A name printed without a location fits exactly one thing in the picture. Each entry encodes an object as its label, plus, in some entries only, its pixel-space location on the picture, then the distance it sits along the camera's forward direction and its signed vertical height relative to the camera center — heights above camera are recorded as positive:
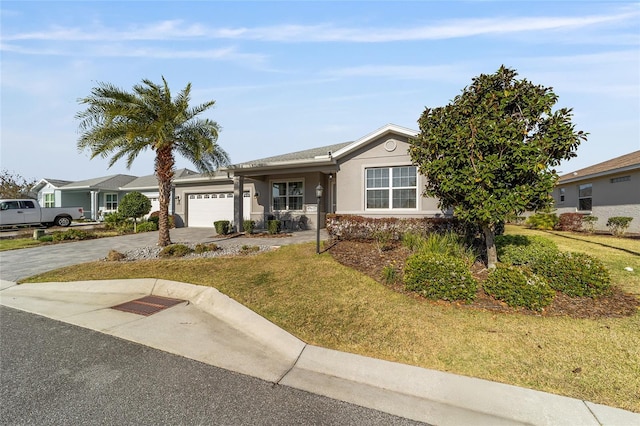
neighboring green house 26.73 +1.46
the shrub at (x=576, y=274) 5.10 -1.17
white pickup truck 18.66 -0.39
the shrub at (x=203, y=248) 9.73 -1.33
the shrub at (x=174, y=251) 9.45 -1.39
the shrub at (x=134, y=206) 17.08 +0.15
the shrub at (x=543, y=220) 16.39 -0.60
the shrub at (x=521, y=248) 6.39 -0.91
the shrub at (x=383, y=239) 8.65 -0.92
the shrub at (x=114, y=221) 18.44 -0.80
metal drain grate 5.60 -1.97
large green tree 5.45 +1.22
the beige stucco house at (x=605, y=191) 13.46 +1.09
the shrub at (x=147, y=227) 18.00 -1.14
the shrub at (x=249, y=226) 14.26 -0.84
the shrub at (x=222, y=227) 14.01 -0.88
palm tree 9.99 +2.98
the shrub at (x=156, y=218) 19.41 -0.65
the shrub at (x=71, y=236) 14.28 -1.37
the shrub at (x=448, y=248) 6.73 -0.93
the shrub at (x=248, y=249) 9.55 -1.34
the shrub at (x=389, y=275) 6.07 -1.38
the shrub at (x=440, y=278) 5.18 -1.26
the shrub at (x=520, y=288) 4.75 -1.32
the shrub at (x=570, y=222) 15.26 -0.63
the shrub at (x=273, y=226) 13.64 -0.80
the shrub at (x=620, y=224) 12.74 -0.61
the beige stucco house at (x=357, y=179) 11.61 +1.37
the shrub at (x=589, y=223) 14.63 -0.65
